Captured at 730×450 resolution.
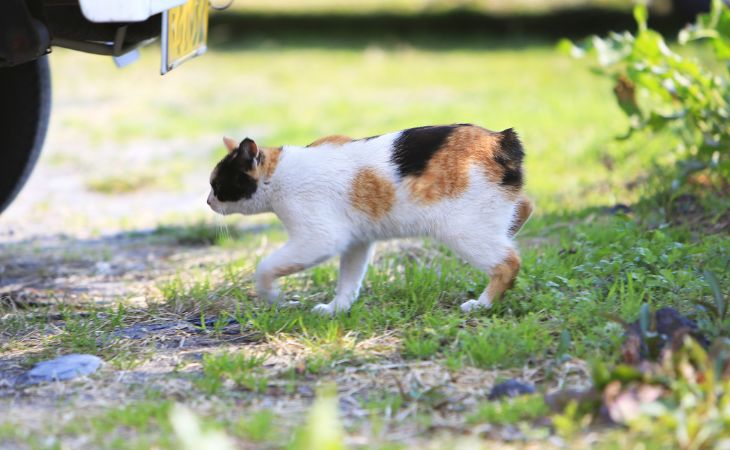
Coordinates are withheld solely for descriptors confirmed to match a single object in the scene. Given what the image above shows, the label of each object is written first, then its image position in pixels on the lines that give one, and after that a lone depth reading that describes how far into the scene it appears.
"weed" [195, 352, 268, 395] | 5.38
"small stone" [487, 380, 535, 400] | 5.13
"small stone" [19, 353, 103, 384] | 5.59
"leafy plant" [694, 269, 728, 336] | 5.59
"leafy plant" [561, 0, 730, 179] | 8.63
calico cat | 6.30
